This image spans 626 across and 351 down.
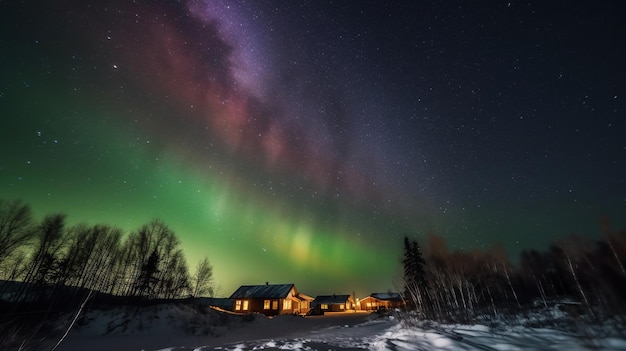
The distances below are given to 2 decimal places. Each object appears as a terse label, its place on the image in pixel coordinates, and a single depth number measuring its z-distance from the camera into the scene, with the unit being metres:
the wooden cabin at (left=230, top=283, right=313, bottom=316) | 46.72
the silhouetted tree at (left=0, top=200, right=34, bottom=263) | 24.14
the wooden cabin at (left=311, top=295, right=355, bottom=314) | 72.31
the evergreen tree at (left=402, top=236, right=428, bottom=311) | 43.56
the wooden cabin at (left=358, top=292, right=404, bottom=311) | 77.44
